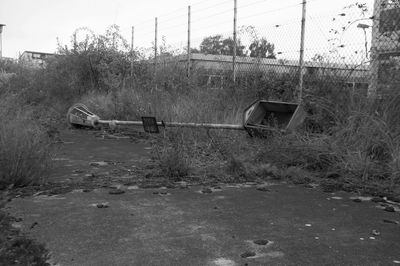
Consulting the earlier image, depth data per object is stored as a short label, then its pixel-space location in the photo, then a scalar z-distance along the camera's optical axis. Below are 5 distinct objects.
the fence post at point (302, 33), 7.67
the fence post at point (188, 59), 11.59
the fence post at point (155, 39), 13.94
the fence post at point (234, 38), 9.77
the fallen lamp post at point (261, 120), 6.51
